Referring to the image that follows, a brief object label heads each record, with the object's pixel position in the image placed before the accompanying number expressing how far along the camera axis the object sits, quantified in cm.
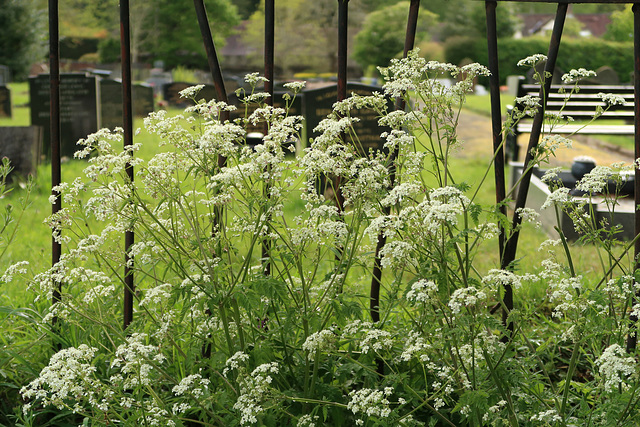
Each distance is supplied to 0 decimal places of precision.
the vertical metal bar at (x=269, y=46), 272
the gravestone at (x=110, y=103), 1339
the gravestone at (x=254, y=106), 1045
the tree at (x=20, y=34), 3209
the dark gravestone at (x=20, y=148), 980
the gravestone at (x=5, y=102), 1706
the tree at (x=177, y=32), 4244
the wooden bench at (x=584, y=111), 1056
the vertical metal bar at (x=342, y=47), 271
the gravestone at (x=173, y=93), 2062
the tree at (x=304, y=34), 4178
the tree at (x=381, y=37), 4622
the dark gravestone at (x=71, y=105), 1225
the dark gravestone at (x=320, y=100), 1022
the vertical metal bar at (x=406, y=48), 274
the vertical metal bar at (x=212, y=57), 272
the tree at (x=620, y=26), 5747
